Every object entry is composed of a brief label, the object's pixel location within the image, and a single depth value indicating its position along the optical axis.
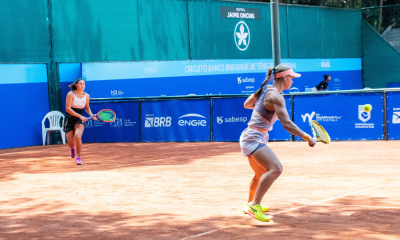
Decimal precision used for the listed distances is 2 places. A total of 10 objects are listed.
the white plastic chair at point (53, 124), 18.02
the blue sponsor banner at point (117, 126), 17.28
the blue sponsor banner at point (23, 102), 17.28
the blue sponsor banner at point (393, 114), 13.86
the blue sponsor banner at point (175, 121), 16.25
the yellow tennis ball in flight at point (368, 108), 14.16
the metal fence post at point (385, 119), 14.02
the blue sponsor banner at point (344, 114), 14.16
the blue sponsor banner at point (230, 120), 15.62
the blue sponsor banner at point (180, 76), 19.66
